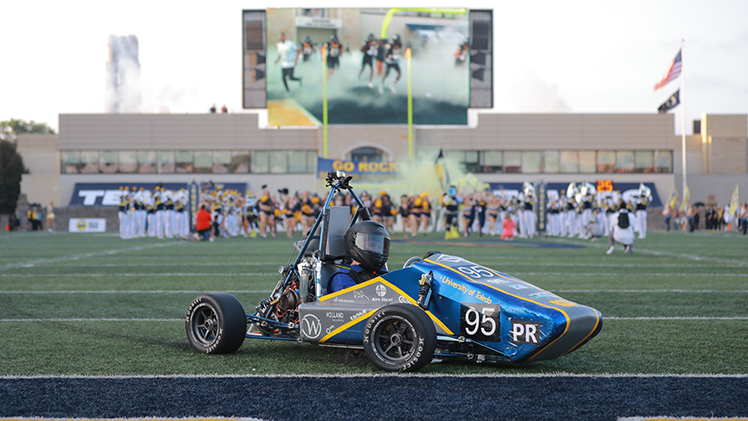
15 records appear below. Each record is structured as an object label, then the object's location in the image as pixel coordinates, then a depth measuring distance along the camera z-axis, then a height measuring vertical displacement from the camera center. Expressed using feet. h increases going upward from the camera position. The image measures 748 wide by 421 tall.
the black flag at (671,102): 172.96 +26.84
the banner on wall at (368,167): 133.18 +8.05
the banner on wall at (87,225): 170.71 -4.01
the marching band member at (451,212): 92.89 -0.45
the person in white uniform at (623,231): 59.77 -2.00
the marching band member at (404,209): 100.45 -0.05
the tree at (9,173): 207.27 +10.77
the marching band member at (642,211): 96.32 -0.35
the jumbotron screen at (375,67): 176.55 +36.28
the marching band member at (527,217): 104.83 -1.28
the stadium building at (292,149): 190.90 +16.48
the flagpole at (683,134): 170.36 +19.61
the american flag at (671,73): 139.95 +27.65
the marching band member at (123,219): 103.45 -1.54
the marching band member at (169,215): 102.94 -0.94
